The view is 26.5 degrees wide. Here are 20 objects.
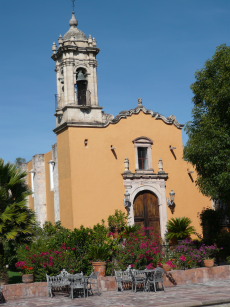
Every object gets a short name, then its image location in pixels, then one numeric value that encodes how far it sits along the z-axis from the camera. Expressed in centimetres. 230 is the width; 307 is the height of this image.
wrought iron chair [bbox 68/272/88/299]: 1415
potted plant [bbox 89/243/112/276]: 1658
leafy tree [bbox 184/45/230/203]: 1753
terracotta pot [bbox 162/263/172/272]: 1664
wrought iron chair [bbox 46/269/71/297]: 1444
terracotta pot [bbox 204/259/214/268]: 1736
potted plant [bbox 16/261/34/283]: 1502
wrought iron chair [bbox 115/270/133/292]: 1514
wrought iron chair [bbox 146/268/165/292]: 1467
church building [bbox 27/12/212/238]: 2250
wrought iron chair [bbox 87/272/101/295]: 1460
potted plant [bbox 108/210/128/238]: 2218
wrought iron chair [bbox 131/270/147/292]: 1481
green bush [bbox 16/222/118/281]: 1553
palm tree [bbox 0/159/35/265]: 1638
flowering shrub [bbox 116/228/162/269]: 1686
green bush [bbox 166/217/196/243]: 2316
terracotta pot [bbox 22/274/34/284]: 1499
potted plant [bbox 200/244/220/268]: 1738
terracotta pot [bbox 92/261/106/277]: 1656
